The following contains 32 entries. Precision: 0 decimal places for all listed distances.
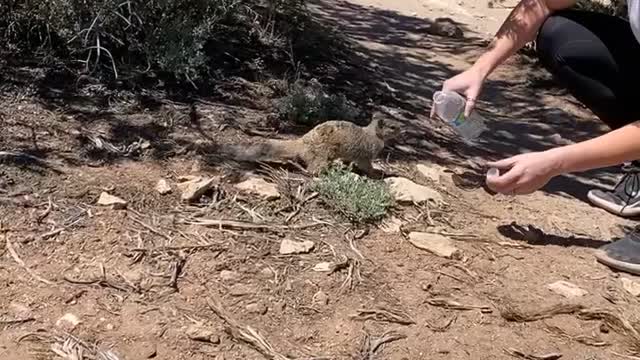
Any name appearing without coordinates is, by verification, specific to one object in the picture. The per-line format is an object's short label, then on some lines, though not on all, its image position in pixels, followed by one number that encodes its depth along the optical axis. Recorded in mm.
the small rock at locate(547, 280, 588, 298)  2900
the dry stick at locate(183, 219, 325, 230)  2934
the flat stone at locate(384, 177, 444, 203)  3279
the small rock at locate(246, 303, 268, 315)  2604
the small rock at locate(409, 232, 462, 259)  3006
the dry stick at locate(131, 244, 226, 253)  2762
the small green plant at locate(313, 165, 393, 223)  3092
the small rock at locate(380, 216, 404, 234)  3102
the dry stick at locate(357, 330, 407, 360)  2504
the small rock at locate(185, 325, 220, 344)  2471
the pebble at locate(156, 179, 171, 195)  3068
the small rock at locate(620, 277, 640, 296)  2994
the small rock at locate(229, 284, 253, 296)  2662
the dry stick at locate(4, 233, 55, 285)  2602
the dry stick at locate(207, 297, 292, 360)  2447
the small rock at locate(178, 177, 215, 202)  3035
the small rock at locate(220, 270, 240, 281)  2717
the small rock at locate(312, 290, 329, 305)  2678
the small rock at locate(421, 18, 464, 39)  7676
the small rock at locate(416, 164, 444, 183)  3615
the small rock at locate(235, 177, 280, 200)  3123
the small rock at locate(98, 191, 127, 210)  2934
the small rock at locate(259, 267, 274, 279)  2746
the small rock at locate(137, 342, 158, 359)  2395
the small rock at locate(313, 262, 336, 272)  2814
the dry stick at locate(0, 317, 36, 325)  2445
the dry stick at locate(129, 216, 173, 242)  2842
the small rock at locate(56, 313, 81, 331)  2445
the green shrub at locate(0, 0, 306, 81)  3756
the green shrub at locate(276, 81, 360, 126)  3838
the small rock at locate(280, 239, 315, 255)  2867
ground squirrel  3322
